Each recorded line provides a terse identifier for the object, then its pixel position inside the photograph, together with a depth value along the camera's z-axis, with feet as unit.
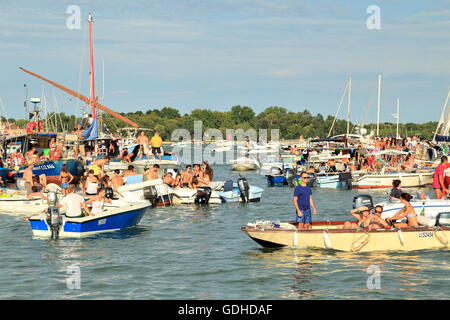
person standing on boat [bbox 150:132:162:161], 139.60
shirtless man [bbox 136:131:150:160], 141.15
